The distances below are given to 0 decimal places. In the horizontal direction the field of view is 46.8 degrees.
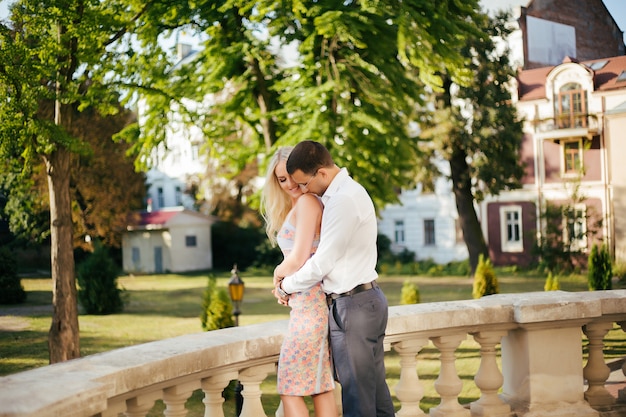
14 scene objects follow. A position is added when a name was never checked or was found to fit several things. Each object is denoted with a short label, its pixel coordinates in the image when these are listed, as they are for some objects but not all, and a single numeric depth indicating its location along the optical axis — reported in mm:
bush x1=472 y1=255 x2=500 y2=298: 16422
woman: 3227
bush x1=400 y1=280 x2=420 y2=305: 16094
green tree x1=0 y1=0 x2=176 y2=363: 9547
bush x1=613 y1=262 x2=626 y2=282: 10320
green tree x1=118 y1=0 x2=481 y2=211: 11859
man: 3107
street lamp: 11898
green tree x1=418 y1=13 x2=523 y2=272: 23828
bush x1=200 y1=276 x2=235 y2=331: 12477
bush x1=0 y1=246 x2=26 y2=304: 12453
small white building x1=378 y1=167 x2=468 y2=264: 35344
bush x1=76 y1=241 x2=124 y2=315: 20422
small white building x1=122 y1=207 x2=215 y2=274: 37969
